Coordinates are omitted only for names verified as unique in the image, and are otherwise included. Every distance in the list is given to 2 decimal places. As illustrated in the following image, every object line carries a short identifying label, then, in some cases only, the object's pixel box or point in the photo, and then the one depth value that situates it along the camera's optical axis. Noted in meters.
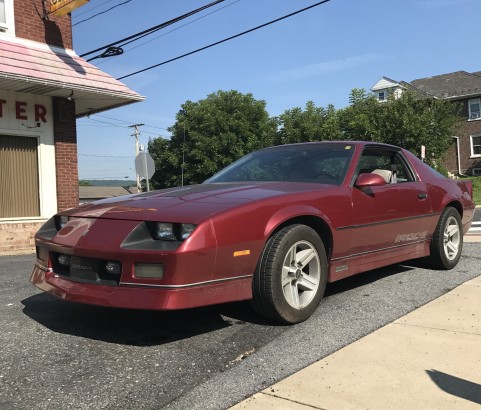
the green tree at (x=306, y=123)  31.06
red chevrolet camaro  3.11
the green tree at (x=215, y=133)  38.78
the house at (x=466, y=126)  35.09
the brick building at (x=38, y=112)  9.59
